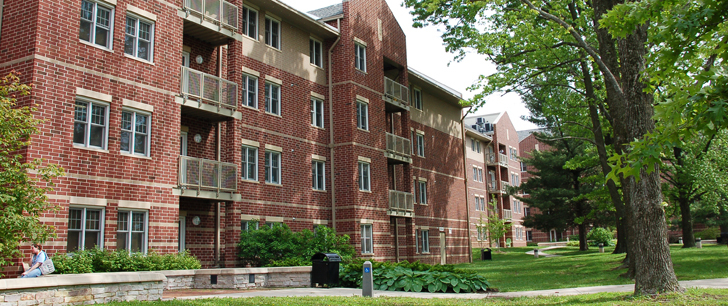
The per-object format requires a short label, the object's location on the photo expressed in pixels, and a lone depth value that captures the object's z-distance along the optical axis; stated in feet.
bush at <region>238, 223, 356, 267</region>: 65.51
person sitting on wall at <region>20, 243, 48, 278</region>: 41.73
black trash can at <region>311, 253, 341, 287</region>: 57.16
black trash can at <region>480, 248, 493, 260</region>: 137.65
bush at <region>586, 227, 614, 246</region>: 202.49
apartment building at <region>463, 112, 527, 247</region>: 163.12
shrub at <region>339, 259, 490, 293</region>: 55.06
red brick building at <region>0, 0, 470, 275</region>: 49.16
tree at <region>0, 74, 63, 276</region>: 37.17
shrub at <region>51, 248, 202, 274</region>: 45.83
